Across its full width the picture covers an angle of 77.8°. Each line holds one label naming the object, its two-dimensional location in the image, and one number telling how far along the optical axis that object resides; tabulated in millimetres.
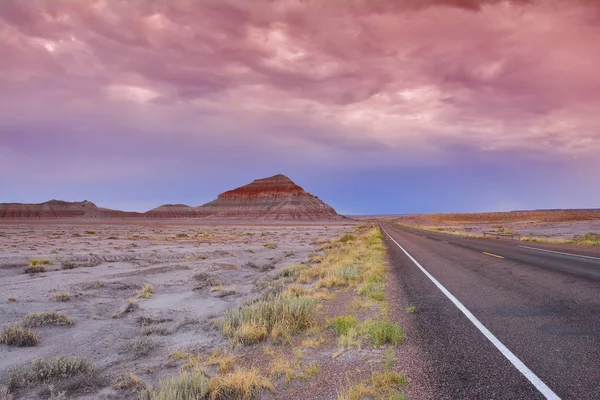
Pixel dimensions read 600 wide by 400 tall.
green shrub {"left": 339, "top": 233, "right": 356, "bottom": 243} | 35581
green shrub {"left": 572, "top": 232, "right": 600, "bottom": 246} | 25384
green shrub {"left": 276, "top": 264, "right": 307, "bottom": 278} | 16075
